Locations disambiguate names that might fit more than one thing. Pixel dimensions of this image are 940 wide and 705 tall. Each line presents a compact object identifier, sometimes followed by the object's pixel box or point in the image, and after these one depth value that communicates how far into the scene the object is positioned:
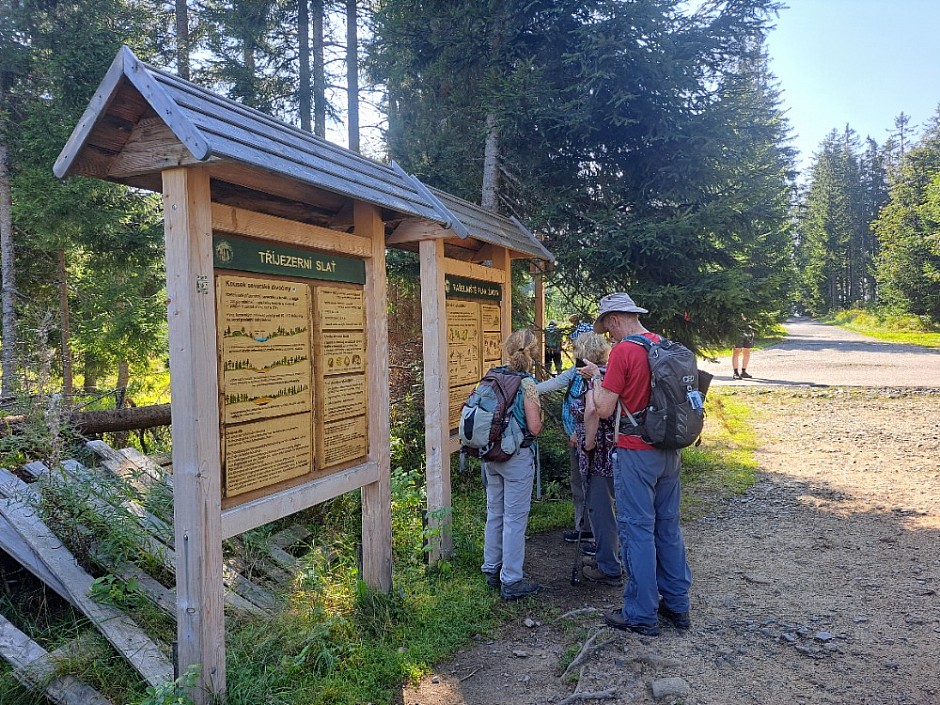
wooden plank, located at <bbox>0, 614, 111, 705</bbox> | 3.08
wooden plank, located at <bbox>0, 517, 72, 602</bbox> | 3.88
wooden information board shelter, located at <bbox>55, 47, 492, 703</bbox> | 2.81
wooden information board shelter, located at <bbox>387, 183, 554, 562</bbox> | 5.05
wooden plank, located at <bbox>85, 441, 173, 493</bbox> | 5.07
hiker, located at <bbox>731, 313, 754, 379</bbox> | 17.69
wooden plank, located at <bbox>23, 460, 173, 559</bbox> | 4.12
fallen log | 6.80
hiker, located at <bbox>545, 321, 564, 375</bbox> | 8.37
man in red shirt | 4.05
